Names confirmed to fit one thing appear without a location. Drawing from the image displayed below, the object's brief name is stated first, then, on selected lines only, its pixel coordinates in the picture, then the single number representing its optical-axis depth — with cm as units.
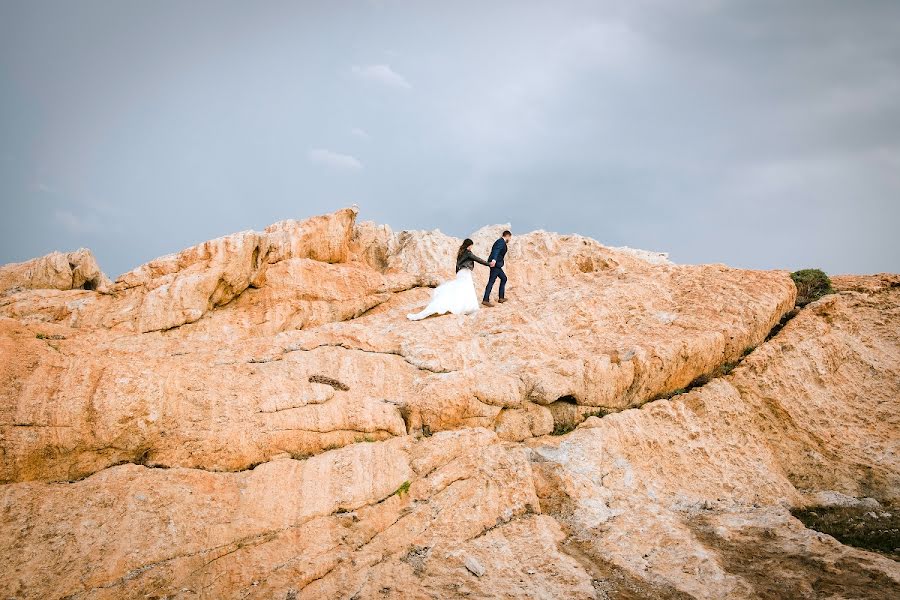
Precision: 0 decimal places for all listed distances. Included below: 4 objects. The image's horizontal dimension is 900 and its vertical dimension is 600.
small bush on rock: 1620
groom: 1862
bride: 1678
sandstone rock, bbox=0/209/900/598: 767
